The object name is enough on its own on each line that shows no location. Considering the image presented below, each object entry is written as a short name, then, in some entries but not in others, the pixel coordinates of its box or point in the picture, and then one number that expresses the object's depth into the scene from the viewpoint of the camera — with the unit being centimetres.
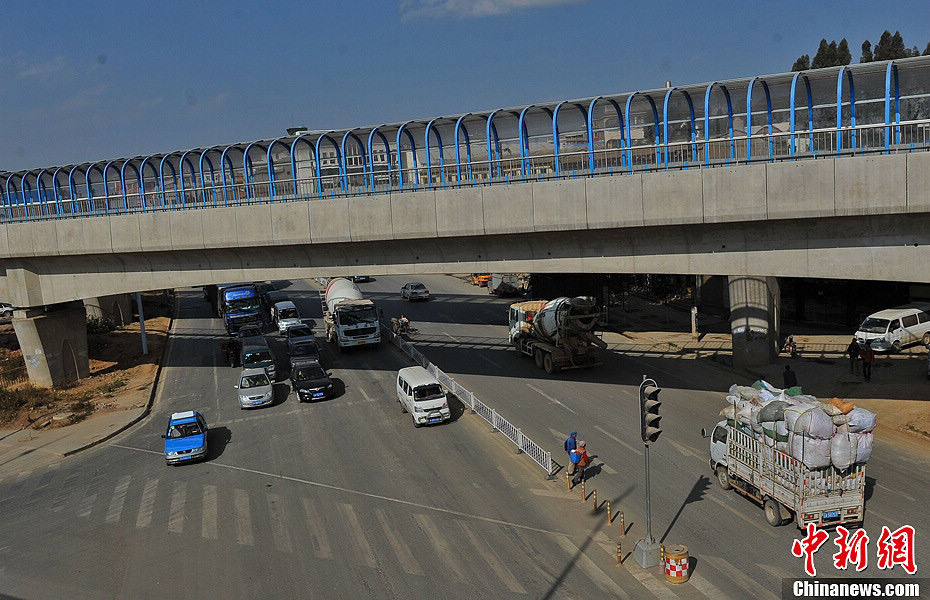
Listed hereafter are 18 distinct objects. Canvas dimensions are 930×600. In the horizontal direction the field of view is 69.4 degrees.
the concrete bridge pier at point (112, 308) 4625
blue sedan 2059
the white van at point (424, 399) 2242
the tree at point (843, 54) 7938
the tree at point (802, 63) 8656
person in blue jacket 1688
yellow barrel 1220
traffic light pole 1207
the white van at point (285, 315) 4134
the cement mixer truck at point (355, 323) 3475
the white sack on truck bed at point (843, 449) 1265
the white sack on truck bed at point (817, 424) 1259
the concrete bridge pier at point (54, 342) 3050
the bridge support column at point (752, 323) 2725
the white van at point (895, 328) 2825
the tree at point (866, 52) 7650
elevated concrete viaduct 1593
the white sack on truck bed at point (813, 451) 1264
